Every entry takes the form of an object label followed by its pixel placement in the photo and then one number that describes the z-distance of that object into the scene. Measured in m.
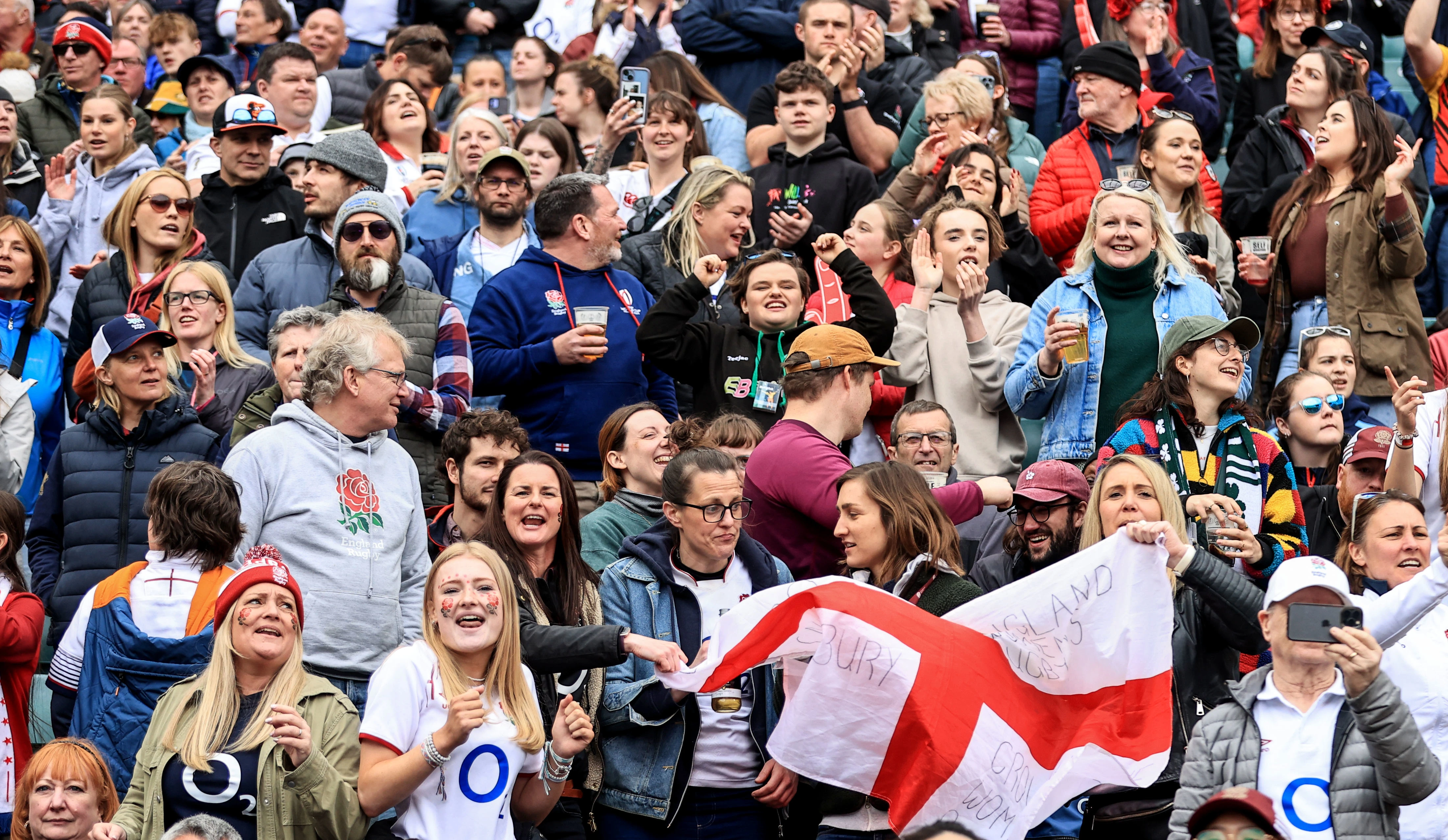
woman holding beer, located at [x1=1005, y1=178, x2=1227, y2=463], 17.55
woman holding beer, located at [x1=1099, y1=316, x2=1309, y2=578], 15.10
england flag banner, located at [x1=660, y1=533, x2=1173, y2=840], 12.27
